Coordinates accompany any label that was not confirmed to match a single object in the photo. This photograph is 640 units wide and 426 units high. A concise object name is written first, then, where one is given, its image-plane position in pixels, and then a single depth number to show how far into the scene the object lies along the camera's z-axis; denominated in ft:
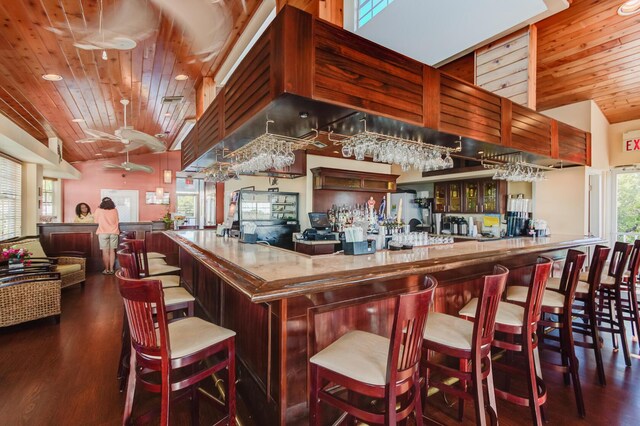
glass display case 20.25
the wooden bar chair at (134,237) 12.94
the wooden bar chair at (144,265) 9.11
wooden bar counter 5.60
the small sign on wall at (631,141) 15.99
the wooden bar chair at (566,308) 7.22
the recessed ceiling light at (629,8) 10.23
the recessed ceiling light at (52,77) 12.57
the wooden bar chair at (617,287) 9.46
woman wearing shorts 21.89
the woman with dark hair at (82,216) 24.40
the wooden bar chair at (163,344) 4.80
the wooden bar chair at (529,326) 6.08
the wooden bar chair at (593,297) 8.16
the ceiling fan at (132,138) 14.66
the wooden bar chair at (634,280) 9.97
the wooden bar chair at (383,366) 4.30
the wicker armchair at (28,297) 11.52
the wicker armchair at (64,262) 16.46
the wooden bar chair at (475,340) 5.30
